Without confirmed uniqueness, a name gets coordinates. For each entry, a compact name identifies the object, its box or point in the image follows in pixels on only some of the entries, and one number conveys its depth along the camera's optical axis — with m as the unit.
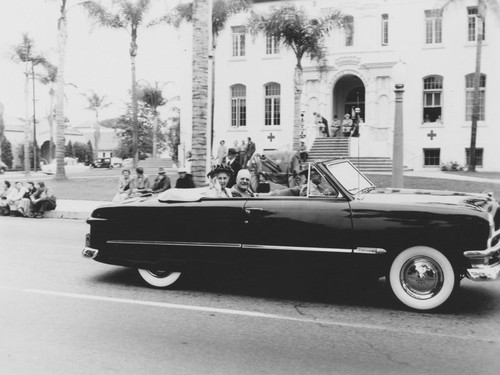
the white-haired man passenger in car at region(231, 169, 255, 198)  6.95
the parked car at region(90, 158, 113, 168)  55.72
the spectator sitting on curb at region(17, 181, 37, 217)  16.78
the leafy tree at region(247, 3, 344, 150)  25.02
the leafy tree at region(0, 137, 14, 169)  60.41
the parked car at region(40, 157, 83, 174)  44.48
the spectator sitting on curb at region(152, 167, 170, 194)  14.33
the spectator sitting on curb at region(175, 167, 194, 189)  12.68
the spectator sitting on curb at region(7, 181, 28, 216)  17.48
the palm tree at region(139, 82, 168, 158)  55.31
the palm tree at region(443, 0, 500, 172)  26.14
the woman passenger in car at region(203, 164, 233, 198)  6.96
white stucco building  29.48
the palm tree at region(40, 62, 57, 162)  46.44
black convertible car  5.55
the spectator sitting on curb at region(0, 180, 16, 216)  17.62
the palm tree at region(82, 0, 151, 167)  30.06
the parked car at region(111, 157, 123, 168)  66.47
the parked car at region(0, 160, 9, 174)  48.95
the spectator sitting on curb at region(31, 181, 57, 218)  16.73
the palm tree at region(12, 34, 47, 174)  42.69
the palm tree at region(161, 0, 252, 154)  29.59
